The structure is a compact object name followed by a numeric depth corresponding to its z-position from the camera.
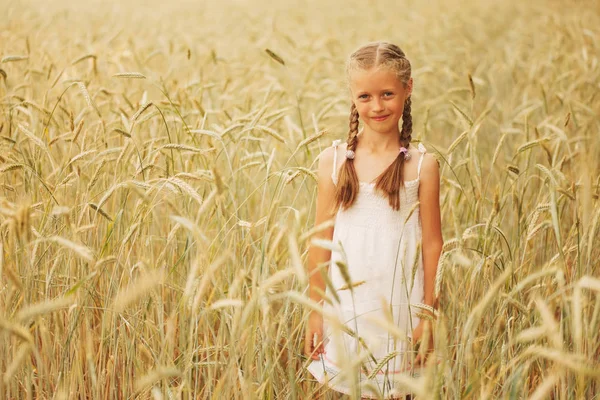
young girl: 3.40
